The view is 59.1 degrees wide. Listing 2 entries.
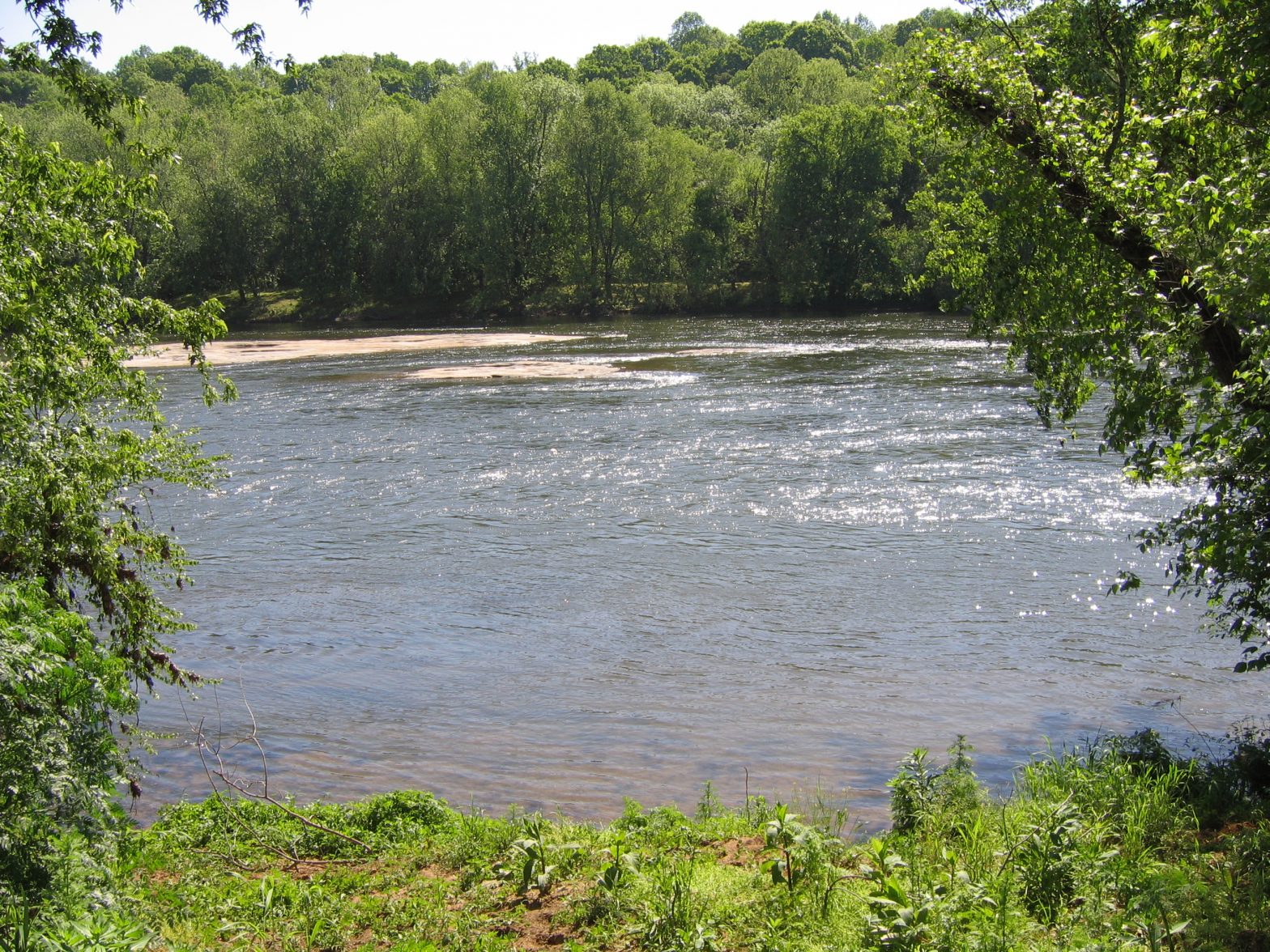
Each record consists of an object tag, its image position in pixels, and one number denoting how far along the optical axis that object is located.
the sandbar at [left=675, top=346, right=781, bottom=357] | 45.72
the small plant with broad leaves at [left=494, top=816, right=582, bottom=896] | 6.64
